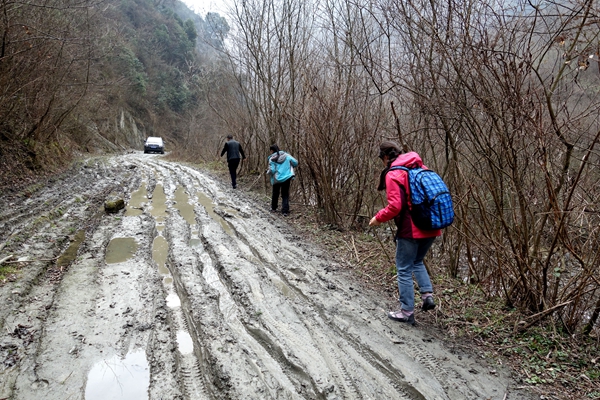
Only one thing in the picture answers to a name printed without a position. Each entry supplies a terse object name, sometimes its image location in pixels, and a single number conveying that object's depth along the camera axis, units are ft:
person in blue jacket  28.71
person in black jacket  40.19
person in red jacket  11.85
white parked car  101.71
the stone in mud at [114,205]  25.54
